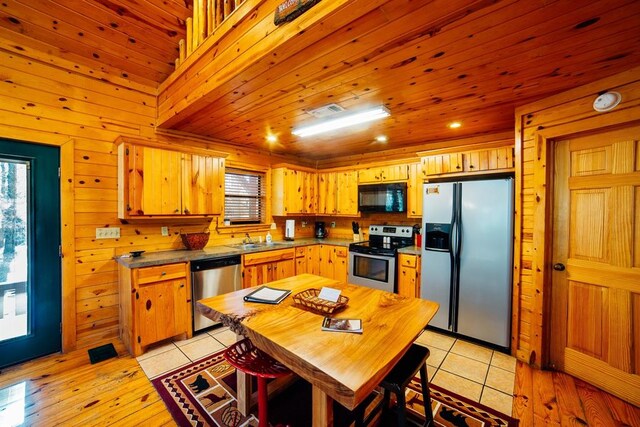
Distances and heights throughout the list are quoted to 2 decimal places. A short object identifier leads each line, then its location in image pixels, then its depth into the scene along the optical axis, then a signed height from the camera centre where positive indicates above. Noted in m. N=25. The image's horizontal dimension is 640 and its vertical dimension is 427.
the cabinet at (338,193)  4.49 +0.31
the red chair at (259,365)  1.40 -0.85
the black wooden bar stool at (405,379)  1.38 -0.89
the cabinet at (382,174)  3.96 +0.58
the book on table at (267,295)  1.82 -0.61
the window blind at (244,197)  4.09 +0.22
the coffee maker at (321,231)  5.06 -0.39
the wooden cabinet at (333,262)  4.17 -0.82
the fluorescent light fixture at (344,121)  2.71 +1.01
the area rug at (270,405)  1.81 -1.42
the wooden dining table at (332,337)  1.04 -0.63
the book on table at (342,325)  1.39 -0.62
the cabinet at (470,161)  2.82 +0.57
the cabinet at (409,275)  3.42 -0.83
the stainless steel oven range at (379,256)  3.59 -0.64
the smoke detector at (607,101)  1.98 +0.84
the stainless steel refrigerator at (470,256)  2.73 -0.49
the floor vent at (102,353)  2.54 -1.42
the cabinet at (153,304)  2.59 -0.97
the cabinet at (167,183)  2.79 +0.31
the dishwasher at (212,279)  3.00 -0.81
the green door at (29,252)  2.42 -0.40
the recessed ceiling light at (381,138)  3.78 +1.06
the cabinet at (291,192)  4.43 +0.32
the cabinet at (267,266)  3.46 -0.78
